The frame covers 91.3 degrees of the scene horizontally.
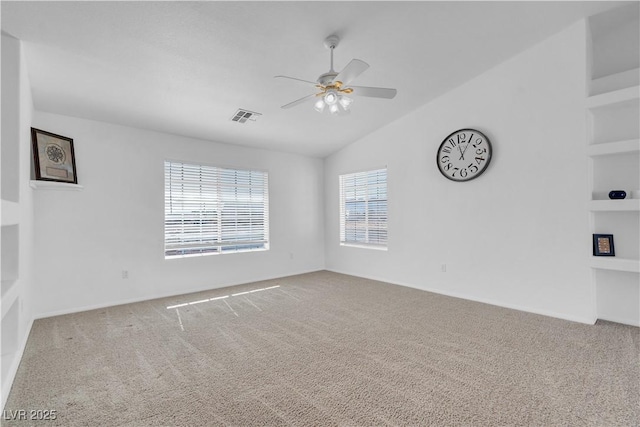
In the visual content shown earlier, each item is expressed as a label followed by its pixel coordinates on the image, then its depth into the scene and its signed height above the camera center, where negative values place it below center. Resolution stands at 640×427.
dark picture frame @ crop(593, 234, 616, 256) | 3.39 -0.40
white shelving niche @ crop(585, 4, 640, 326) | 3.24 +0.55
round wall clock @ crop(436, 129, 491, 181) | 4.20 +0.80
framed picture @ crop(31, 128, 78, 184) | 3.58 +0.76
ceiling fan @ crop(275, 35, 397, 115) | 2.51 +1.12
